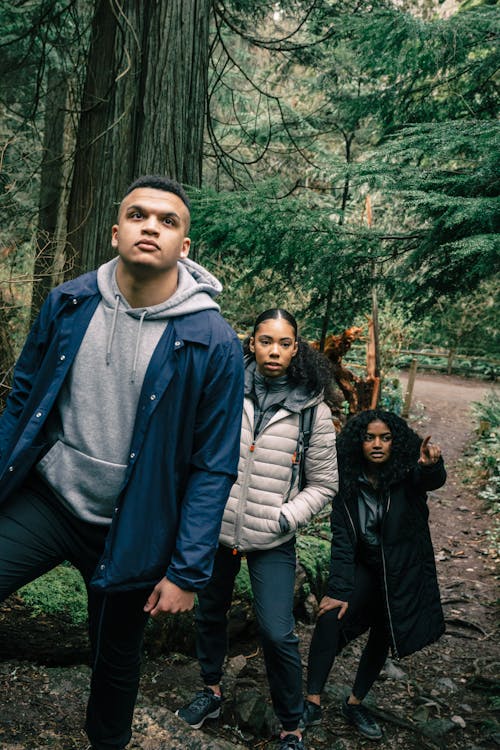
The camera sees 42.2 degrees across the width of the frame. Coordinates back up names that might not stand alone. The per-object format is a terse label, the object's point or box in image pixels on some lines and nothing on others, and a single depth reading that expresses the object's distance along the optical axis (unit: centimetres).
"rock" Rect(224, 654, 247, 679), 434
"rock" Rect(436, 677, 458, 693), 470
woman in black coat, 361
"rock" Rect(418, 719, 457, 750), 398
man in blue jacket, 219
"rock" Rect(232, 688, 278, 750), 367
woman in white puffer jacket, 324
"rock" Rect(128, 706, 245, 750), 290
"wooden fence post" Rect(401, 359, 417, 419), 1475
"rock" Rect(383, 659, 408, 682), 486
